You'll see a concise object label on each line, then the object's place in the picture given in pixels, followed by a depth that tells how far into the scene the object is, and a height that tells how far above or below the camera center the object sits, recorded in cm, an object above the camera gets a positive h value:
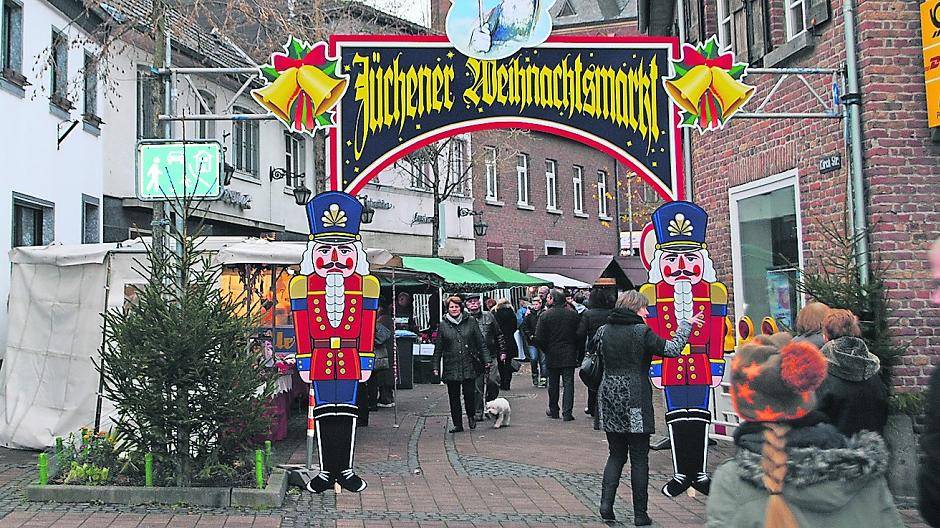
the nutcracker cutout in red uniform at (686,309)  894 -15
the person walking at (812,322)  692 -22
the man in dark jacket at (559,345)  1365 -67
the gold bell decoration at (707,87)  951 +197
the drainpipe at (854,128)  928 +149
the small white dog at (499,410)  1278 -143
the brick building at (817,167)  923 +129
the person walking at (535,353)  1895 -107
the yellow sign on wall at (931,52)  895 +212
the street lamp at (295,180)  2067 +304
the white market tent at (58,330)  1084 -24
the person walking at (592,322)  1282 -35
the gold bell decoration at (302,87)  924 +200
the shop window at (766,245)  1089 +52
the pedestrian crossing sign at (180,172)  877 +117
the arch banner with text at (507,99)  959 +192
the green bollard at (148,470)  803 -131
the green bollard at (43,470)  808 -129
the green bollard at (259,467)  808 -132
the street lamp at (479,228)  2883 +203
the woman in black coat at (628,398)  726 -76
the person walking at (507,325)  1670 -46
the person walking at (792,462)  323 -55
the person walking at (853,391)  590 -60
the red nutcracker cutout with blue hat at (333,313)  872 -10
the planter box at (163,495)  788 -149
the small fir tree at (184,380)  805 -61
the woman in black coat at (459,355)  1217 -68
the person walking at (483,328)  1395 -43
